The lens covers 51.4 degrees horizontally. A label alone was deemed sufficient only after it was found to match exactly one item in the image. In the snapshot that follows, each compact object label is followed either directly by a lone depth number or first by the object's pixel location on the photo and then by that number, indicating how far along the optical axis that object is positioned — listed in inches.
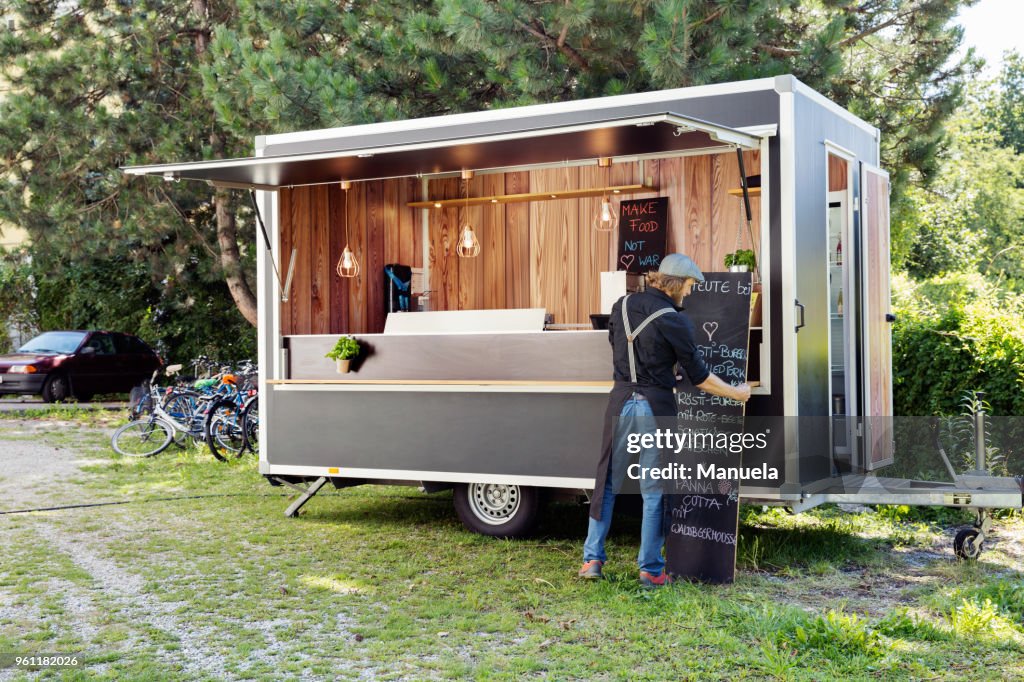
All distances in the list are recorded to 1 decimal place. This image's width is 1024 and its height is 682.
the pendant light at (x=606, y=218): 309.6
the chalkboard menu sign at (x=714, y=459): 218.2
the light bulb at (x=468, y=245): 314.3
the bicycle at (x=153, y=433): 426.6
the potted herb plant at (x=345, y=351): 272.1
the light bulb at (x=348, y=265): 308.2
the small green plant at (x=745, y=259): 236.5
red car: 591.2
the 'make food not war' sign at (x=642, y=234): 305.9
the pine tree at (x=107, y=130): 498.0
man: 209.6
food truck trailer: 230.4
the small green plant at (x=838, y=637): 171.8
